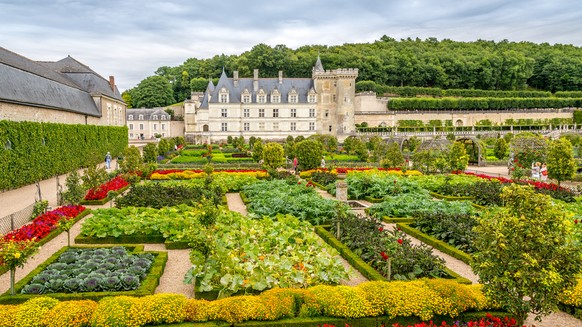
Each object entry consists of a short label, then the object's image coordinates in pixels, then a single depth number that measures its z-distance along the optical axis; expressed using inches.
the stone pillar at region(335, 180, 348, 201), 639.1
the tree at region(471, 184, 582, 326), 207.2
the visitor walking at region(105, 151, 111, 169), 1182.3
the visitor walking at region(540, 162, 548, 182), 982.3
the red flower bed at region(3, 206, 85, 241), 422.9
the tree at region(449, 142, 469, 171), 1037.2
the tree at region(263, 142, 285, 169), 986.1
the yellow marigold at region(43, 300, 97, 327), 237.0
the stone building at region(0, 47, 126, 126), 883.4
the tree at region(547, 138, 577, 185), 760.3
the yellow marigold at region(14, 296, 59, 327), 234.5
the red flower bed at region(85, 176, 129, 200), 687.6
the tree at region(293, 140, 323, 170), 1053.8
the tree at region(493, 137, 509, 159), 1454.2
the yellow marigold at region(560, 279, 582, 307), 276.2
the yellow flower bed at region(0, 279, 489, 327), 239.9
